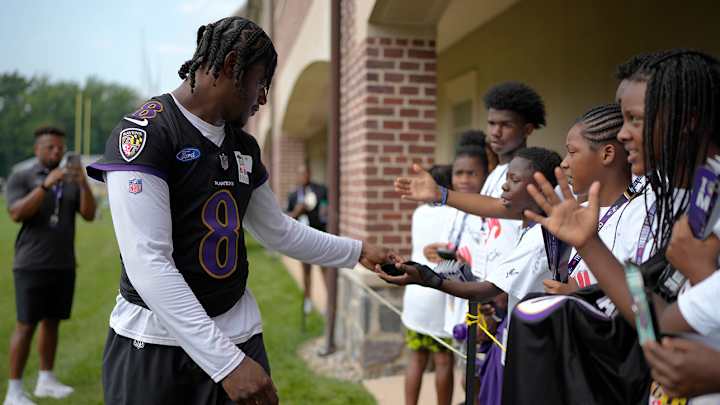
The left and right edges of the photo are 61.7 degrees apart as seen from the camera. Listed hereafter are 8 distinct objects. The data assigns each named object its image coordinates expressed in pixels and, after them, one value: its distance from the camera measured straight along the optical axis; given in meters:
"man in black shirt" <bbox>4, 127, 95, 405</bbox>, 4.79
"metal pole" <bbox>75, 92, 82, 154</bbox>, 47.38
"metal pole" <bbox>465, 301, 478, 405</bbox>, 2.46
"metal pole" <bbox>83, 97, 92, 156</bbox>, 55.34
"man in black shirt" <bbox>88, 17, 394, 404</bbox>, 1.87
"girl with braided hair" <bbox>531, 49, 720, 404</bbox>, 1.36
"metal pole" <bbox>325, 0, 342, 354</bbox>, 5.96
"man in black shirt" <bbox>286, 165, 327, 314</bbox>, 8.74
